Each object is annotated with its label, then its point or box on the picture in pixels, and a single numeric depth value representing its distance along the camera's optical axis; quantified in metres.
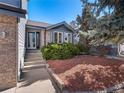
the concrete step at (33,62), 6.51
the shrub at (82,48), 7.55
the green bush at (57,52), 6.27
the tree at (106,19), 3.05
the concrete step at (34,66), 5.73
